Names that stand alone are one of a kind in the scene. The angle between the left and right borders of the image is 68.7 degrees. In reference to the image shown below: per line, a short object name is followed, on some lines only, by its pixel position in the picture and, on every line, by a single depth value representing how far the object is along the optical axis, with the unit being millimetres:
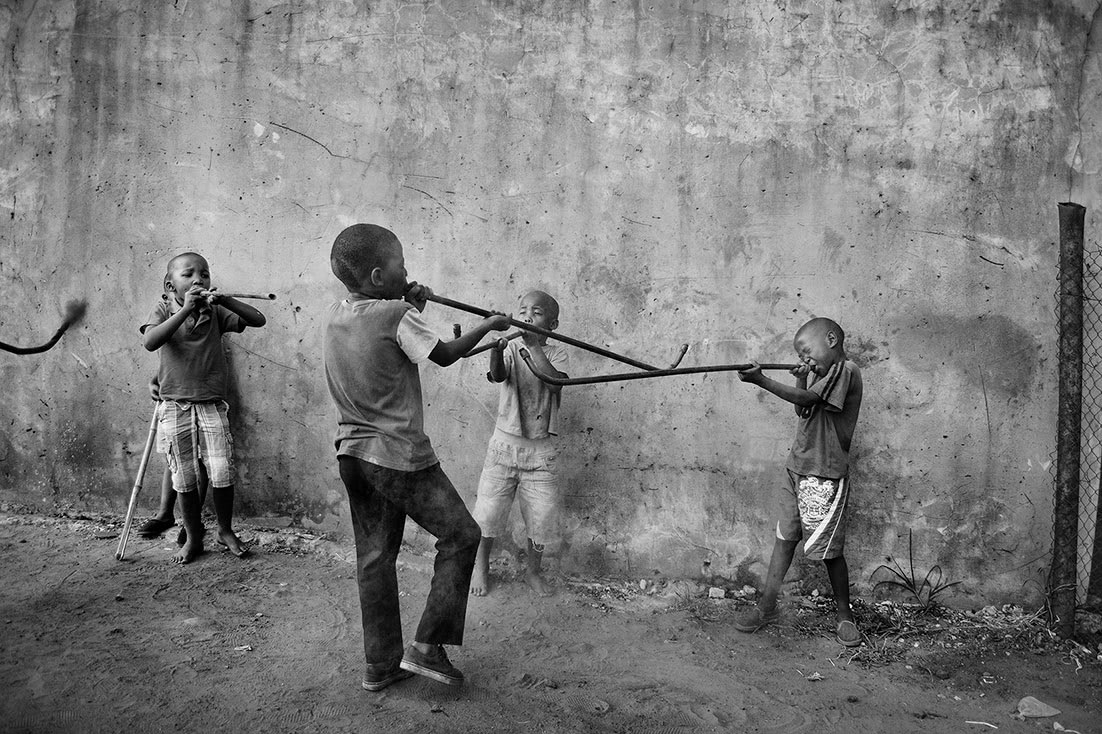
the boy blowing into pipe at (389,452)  3107
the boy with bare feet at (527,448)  4281
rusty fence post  3912
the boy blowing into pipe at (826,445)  3838
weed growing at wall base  4273
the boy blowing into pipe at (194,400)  4645
